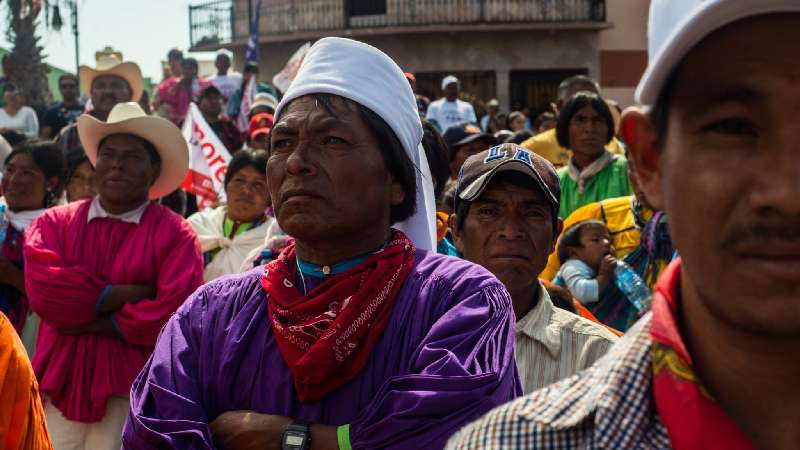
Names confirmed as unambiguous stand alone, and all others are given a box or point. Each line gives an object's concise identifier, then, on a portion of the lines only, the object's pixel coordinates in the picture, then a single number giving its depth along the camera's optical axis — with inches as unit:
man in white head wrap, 93.0
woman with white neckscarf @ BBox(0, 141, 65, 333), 220.7
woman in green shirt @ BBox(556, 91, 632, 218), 262.4
